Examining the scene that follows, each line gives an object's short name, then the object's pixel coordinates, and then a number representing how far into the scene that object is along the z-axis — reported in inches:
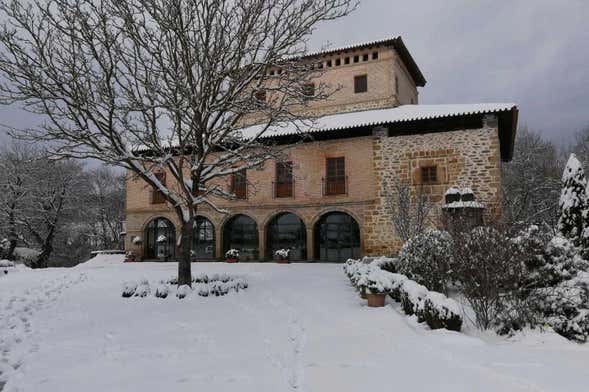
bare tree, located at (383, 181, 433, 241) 454.0
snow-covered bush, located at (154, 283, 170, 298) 340.5
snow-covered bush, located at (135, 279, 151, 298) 345.7
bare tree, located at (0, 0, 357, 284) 348.5
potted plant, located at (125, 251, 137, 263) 792.1
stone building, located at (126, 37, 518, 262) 612.7
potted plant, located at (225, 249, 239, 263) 712.4
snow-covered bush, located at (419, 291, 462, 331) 221.5
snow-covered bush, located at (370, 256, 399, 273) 431.8
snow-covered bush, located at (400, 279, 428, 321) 247.2
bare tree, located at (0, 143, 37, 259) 948.0
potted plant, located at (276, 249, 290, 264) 673.6
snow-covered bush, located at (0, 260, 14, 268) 647.8
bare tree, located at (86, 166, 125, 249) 1284.4
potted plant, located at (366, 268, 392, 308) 298.8
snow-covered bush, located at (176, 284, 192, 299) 338.6
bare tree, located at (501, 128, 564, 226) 933.2
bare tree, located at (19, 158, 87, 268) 990.4
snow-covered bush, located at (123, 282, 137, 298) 350.0
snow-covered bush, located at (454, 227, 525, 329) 237.3
